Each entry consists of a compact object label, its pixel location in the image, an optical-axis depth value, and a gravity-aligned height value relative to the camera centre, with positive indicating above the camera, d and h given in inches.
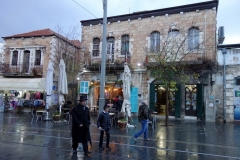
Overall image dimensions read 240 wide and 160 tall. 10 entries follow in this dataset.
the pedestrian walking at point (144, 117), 319.6 -32.0
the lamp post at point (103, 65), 375.0 +51.8
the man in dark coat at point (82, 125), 244.5 -34.8
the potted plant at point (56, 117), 521.7 -56.3
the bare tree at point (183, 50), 578.9 +134.5
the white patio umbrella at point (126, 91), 462.3 +7.9
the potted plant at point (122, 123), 438.6 -57.5
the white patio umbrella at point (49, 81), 550.3 +30.1
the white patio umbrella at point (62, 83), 543.8 +25.4
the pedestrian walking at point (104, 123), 275.1 -36.3
